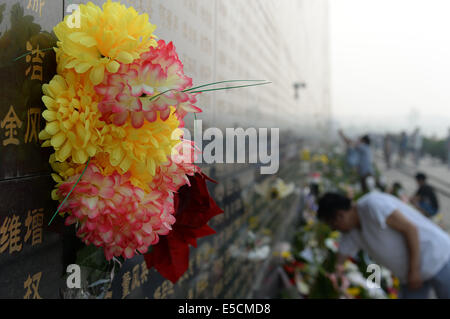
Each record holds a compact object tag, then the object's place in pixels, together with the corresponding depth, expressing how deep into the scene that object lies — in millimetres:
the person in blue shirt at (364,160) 6090
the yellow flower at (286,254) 2740
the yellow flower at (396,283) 2426
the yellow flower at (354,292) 2061
